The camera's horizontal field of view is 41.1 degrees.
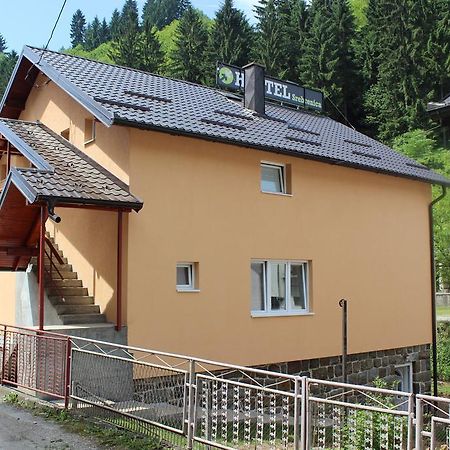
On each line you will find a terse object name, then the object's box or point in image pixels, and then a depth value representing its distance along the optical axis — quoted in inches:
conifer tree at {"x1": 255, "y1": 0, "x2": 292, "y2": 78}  1845.5
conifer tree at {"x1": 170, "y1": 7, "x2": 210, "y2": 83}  1916.8
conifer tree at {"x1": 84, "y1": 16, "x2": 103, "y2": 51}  3356.3
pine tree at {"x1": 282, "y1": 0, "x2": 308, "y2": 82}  1905.8
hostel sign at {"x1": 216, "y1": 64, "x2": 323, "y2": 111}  708.7
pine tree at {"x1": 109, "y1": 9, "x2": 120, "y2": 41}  3232.3
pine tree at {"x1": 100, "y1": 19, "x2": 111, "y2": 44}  3348.7
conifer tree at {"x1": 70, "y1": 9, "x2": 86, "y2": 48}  4644.2
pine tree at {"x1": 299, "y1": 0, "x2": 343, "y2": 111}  1786.4
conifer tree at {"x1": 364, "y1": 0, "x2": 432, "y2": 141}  1596.9
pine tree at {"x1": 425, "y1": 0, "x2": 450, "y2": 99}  1648.6
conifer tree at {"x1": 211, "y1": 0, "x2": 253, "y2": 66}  1923.0
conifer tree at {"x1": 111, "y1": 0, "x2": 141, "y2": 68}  2051.8
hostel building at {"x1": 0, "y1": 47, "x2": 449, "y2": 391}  411.2
